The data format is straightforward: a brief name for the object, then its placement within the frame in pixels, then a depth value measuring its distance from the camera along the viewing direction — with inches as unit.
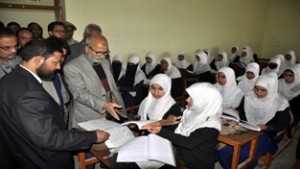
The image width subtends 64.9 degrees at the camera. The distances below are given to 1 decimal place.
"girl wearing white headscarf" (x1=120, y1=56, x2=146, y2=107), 171.3
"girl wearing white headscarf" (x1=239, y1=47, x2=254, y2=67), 319.0
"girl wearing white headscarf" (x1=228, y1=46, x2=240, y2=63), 324.6
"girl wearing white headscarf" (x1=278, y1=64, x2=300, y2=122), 158.7
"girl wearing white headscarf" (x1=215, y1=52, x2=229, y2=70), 297.0
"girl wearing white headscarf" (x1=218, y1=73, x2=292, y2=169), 106.6
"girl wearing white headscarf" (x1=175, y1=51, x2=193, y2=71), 267.5
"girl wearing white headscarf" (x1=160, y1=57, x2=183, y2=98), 198.2
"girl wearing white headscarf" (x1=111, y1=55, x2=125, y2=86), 189.0
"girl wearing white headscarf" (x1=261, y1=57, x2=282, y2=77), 232.1
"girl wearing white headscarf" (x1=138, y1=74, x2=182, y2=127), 108.6
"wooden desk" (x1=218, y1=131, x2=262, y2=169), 89.5
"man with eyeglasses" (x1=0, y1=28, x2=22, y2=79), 92.8
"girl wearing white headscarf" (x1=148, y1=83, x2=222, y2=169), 75.4
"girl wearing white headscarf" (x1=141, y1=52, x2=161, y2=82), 226.5
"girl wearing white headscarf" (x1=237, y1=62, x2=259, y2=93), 180.1
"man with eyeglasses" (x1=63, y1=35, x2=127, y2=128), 90.5
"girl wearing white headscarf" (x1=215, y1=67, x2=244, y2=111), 145.2
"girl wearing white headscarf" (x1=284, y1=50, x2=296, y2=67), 284.3
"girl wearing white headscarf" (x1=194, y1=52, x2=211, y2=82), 246.6
